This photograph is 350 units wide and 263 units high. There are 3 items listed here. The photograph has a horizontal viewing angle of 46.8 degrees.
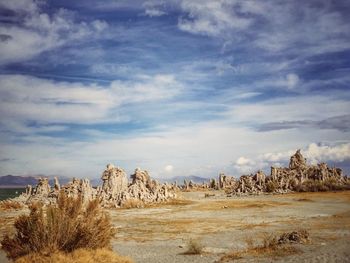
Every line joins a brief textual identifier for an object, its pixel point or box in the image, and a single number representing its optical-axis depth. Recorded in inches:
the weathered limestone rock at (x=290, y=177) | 3058.6
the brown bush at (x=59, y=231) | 617.0
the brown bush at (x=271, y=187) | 3011.6
